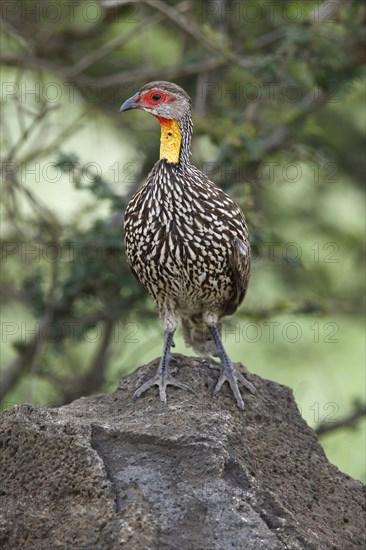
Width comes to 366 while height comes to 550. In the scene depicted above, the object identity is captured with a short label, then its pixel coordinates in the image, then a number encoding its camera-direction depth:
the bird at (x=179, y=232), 11.37
